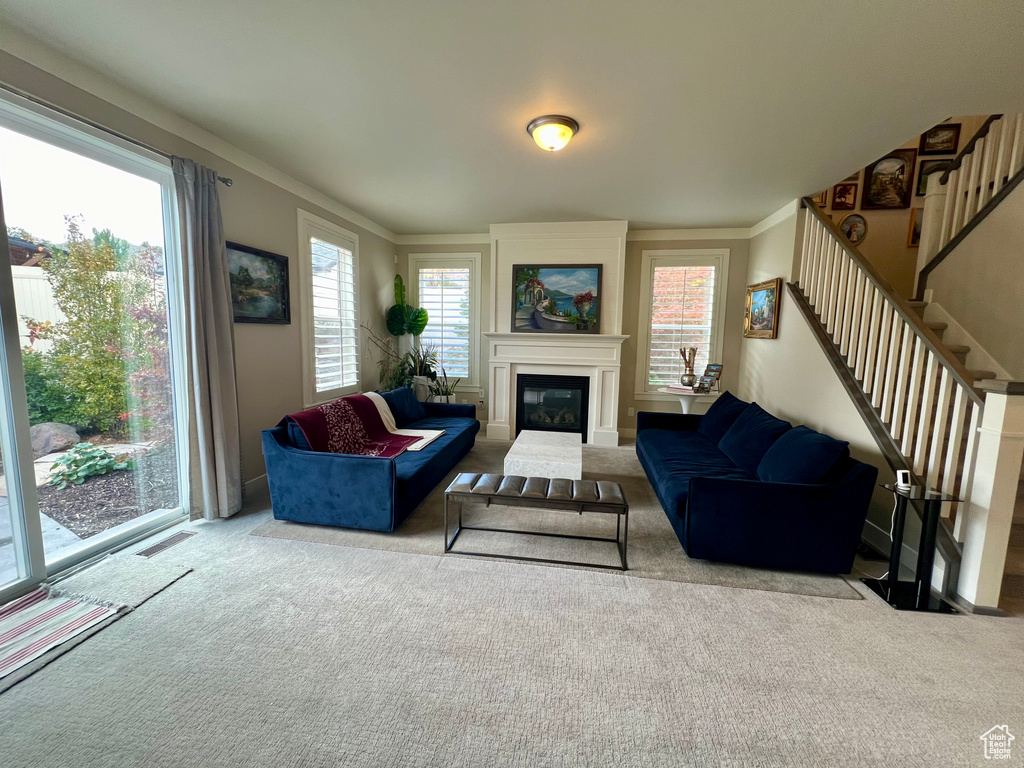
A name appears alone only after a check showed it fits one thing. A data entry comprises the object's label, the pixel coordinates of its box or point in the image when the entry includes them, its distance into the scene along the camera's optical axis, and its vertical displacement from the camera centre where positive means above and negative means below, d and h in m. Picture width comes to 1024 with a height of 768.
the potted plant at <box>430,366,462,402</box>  5.54 -0.68
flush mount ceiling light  2.52 +1.32
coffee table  3.19 -0.95
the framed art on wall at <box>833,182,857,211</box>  4.39 +1.61
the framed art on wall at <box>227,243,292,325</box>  3.16 +0.41
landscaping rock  2.14 -0.57
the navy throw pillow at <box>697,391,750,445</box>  3.89 -0.71
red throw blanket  3.10 -0.76
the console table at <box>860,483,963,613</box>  2.09 -1.13
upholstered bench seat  2.42 -0.93
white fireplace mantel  5.08 -0.30
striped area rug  1.71 -1.33
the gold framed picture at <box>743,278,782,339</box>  4.20 +0.38
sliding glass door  2.04 -0.07
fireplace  5.28 -0.81
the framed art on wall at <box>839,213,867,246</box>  4.39 +1.29
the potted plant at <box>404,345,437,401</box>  5.47 -0.44
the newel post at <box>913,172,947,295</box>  3.64 +1.18
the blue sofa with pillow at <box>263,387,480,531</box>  2.69 -1.00
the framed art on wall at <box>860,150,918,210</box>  4.27 +1.75
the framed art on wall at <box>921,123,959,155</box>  4.17 +2.13
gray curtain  2.68 -0.10
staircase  2.02 -0.31
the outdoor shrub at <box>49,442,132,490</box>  2.25 -0.77
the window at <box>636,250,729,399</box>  5.12 +0.44
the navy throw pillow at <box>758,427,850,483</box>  2.35 -0.67
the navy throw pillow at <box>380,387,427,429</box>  4.40 -0.75
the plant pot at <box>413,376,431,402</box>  5.45 -0.67
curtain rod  1.91 +1.13
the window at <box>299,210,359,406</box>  3.99 +0.29
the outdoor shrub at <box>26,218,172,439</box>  2.22 -0.05
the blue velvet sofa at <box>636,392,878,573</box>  2.29 -0.95
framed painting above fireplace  5.06 +0.53
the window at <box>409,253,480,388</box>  5.67 +0.48
